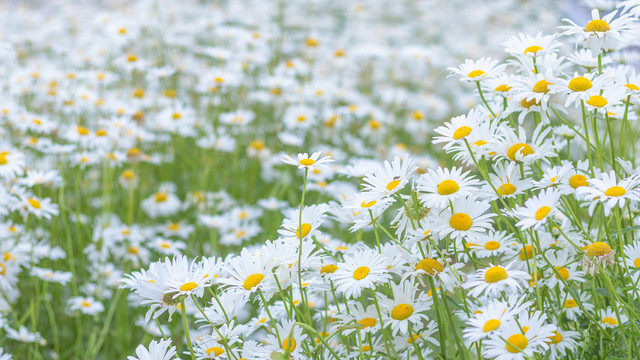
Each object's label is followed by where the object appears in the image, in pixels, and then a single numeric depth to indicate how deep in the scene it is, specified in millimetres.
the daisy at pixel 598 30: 1554
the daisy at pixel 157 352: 1480
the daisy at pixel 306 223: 1526
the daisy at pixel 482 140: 1522
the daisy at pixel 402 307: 1506
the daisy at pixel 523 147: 1513
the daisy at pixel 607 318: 1543
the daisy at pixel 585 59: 1602
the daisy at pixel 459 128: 1519
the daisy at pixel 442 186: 1494
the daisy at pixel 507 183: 1514
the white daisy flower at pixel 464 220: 1494
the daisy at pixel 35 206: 1846
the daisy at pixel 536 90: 1530
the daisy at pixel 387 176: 1519
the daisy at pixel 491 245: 1529
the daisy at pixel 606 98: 1525
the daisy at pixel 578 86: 1519
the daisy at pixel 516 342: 1436
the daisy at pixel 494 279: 1462
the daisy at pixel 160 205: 2473
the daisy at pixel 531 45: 1586
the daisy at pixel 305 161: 1519
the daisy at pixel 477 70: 1577
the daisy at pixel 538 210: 1459
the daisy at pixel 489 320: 1436
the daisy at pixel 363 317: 1524
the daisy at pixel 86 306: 1846
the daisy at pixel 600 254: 1486
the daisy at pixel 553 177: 1503
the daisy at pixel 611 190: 1461
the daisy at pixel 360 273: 1487
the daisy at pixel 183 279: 1487
